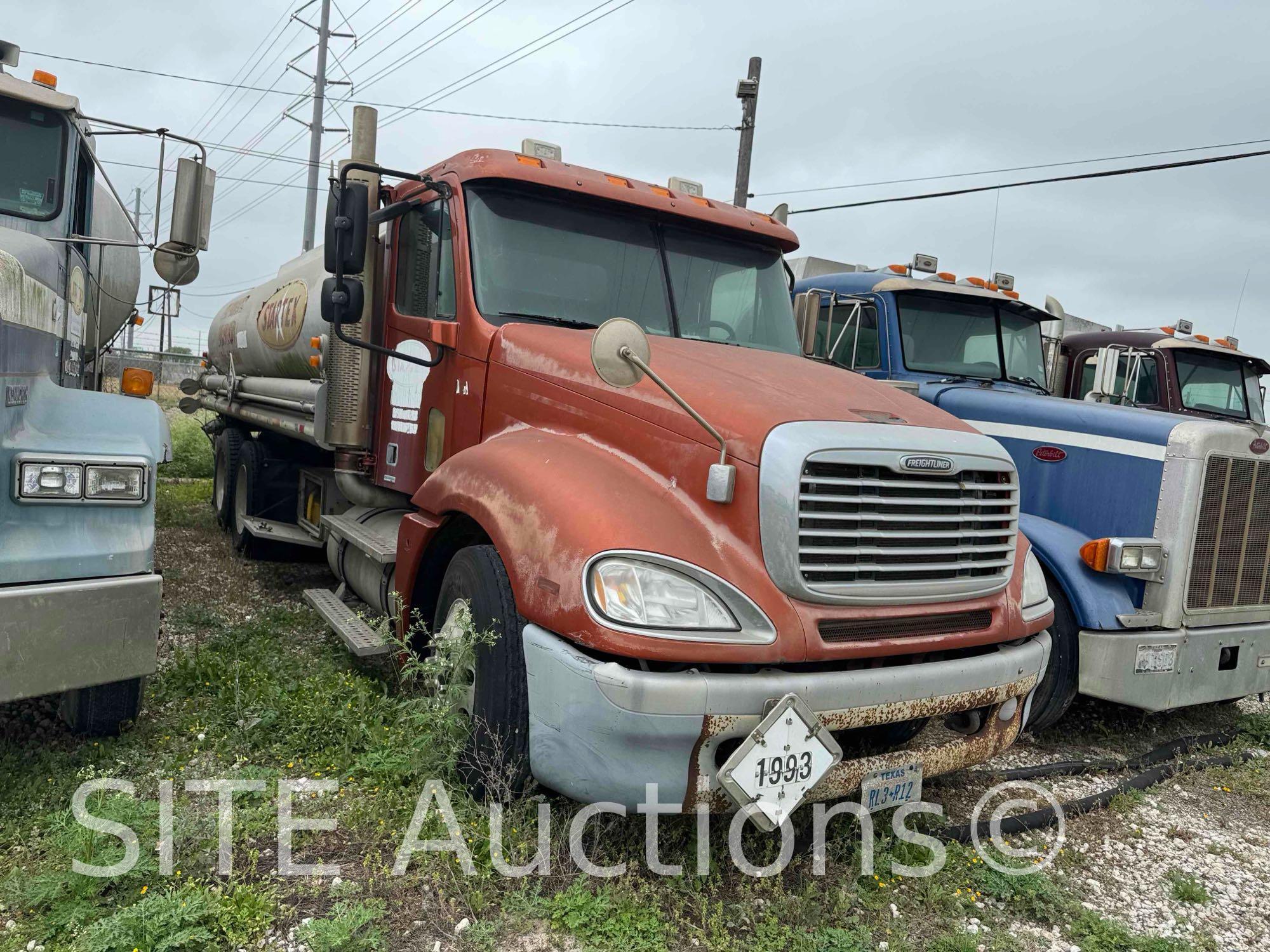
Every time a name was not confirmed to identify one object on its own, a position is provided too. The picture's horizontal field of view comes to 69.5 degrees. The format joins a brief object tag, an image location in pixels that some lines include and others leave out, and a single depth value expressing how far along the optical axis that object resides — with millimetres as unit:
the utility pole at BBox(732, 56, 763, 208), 14391
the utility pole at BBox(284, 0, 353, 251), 23078
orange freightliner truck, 2838
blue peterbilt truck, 4738
